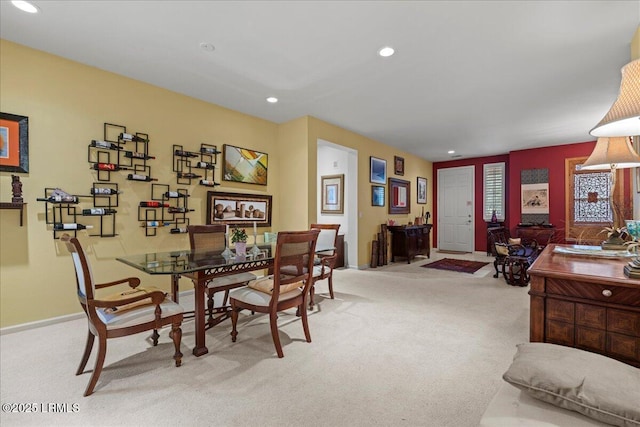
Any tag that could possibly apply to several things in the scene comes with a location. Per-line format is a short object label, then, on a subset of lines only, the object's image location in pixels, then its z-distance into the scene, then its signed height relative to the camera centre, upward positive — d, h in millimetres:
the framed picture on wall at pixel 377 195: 6223 +343
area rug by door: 5652 -1142
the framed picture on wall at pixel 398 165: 6973 +1119
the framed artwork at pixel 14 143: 2639 +625
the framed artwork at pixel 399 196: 6789 +362
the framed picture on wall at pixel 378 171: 6156 +874
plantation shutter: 7488 +554
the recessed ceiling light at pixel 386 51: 2710 +1523
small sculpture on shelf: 2639 +192
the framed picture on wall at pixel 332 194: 6160 +363
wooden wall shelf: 2549 +45
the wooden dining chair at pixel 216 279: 2783 -683
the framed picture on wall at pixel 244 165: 4277 +703
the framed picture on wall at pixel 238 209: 4109 +24
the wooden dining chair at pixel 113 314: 1810 -704
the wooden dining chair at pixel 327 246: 3746 -497
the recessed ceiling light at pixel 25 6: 2180 +1570
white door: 7984 +50
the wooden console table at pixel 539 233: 6082 -477
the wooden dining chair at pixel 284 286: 2258 -642
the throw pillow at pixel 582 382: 923 -605
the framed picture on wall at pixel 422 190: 8041 +577
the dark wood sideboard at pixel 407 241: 6308 -683
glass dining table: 2145 -426
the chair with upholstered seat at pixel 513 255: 4391 -705
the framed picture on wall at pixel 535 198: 6535 +293
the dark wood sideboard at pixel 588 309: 1343 -489
